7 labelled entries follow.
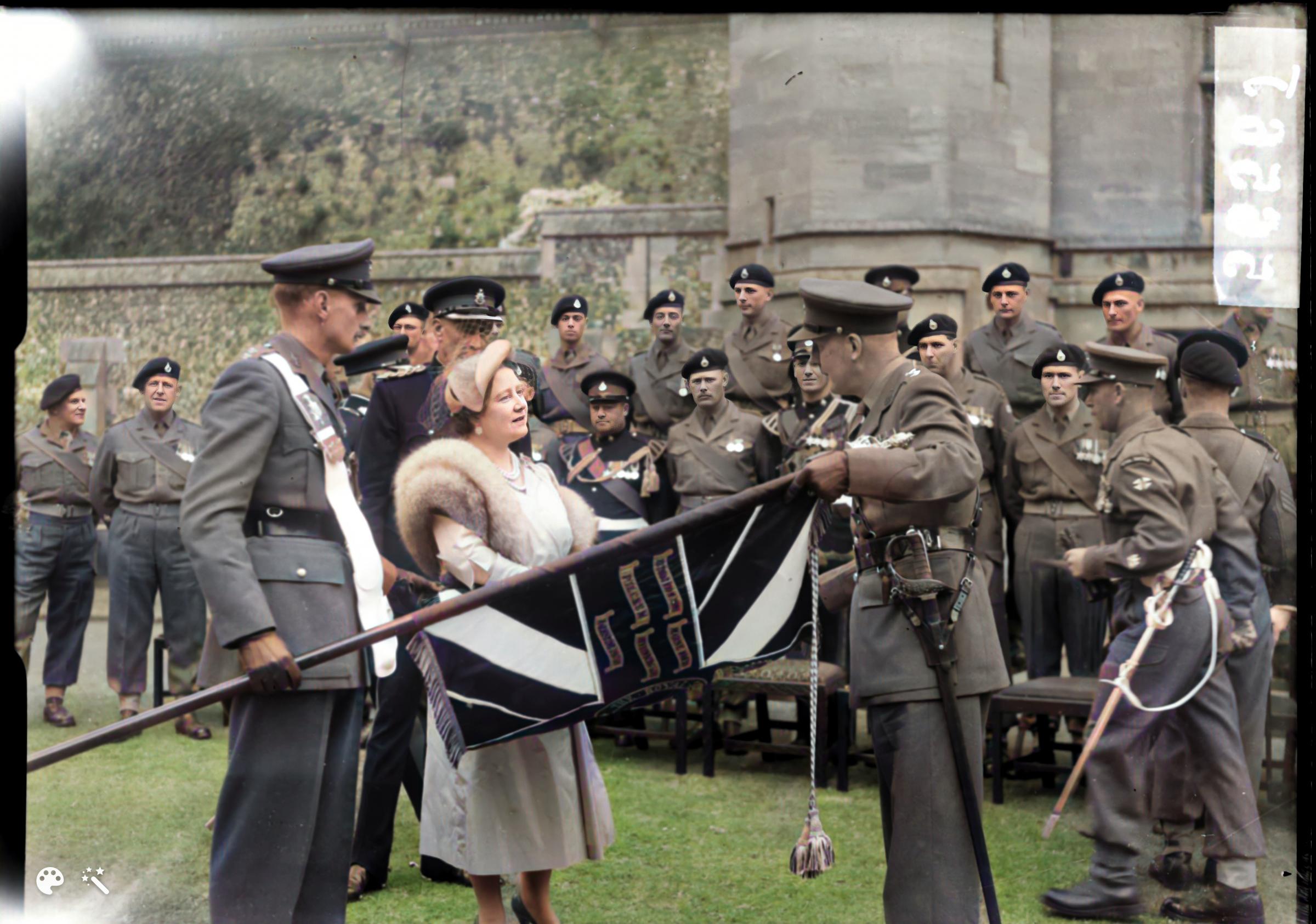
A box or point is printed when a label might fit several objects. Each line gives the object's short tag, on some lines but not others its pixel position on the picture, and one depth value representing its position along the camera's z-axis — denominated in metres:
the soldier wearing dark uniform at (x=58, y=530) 8.98
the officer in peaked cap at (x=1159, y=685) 5.03
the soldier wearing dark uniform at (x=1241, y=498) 5.30
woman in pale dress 4.37
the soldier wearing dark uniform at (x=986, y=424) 7.84
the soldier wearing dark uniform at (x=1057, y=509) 7.62
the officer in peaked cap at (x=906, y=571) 3.86
